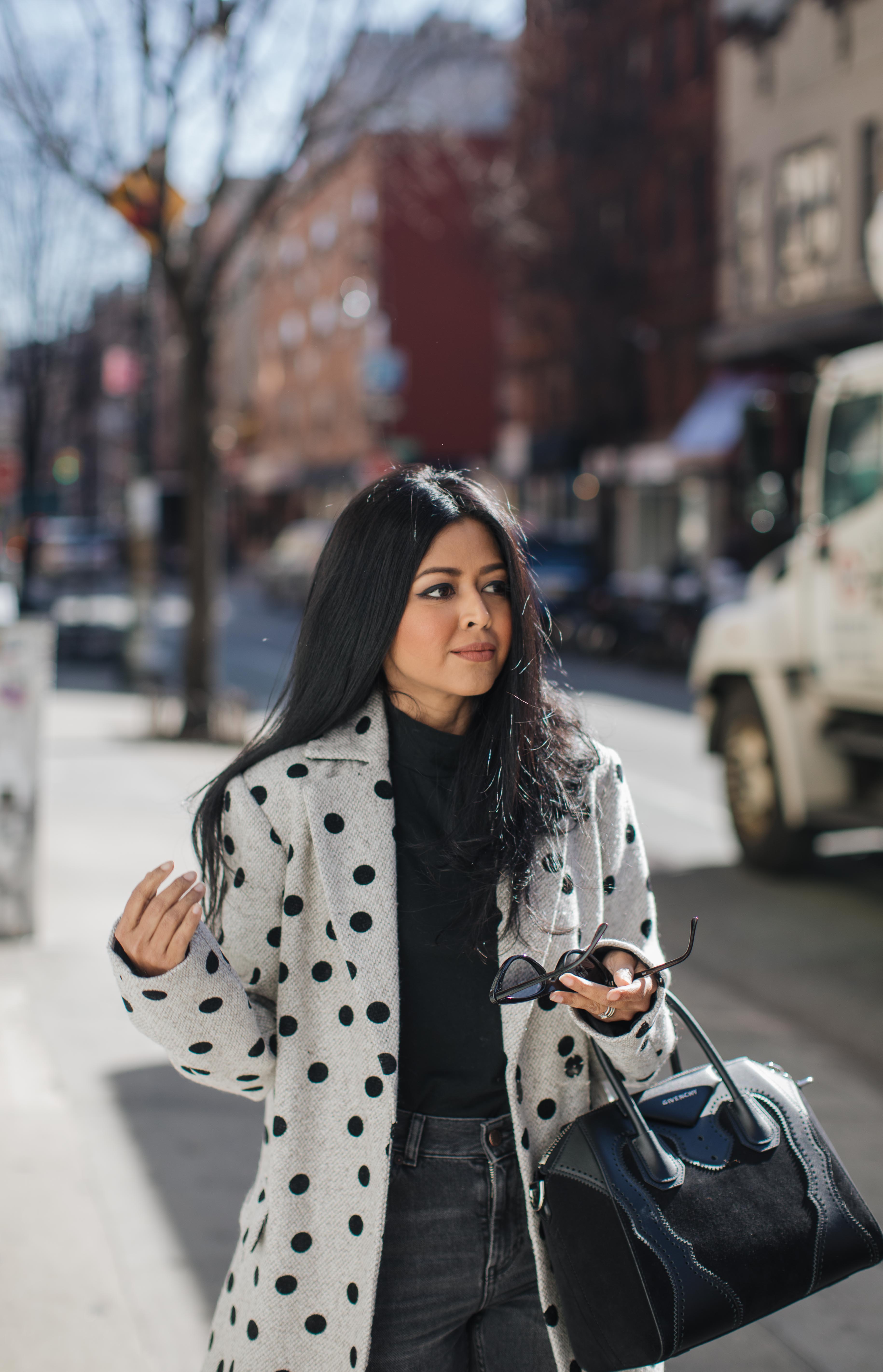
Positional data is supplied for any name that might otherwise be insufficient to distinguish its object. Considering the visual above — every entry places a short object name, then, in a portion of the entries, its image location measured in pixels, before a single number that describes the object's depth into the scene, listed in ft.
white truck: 24.29
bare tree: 38.88
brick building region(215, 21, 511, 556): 45.70
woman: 6.42
